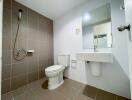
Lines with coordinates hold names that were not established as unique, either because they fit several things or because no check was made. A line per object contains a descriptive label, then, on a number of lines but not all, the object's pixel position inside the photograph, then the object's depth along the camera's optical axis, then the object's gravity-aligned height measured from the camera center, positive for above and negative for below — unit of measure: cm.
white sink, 112 -11
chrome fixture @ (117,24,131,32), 49 +16
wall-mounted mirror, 144 +50
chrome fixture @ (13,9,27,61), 160 -3
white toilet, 153 -55
